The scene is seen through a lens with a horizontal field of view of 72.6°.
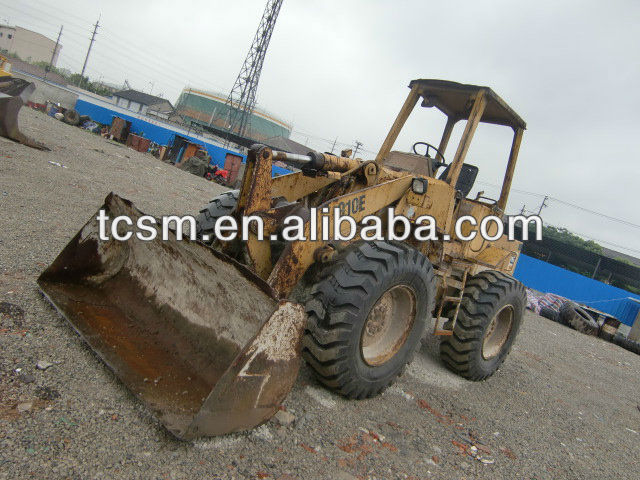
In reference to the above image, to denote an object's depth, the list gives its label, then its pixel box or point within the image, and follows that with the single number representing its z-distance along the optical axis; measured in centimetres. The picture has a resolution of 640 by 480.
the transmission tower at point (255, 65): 3631
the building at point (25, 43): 8181
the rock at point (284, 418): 271
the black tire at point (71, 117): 2030
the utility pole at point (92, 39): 5924
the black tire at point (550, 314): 1286
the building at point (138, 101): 5769
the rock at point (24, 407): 213
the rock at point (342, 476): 237
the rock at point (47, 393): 227
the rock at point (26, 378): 234
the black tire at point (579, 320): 1210
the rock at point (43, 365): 249
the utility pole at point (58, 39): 6543
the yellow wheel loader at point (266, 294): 233
